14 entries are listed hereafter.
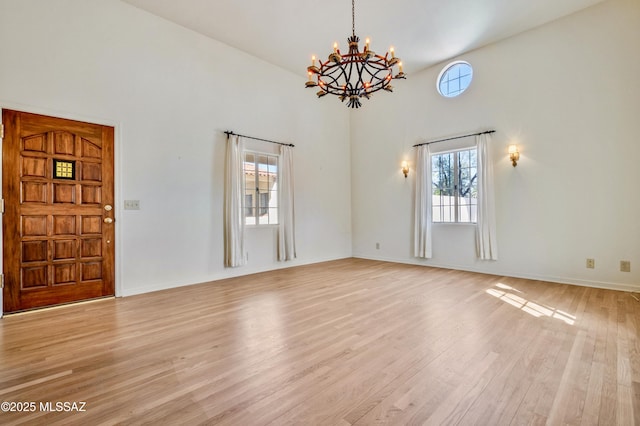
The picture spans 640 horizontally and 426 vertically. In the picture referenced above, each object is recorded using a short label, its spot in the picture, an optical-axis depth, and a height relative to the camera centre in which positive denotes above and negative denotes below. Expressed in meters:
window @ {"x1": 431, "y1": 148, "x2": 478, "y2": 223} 5.37 +0.53
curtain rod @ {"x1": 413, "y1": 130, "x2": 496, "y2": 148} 5.10 +1.42
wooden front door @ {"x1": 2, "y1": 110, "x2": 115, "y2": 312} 3.28 +0.09
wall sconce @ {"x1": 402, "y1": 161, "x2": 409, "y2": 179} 6.20 +0.97
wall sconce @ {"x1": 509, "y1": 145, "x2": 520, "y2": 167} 4.82 +0.96
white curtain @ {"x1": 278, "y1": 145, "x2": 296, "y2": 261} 5.73 +0.09
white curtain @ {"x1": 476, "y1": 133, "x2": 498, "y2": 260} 5.06 +0.17
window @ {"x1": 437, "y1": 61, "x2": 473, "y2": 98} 5.50 +2.58
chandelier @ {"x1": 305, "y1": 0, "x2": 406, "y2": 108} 2.91 +1.53
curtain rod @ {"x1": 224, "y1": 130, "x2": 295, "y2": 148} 5.01 +1.42
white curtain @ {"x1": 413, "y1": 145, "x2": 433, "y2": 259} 5.81 +0.21
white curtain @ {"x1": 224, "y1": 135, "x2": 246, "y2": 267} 4.92 +0.15
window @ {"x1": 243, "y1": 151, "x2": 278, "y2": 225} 5.39 +0.52
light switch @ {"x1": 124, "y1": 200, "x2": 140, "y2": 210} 4.03 +0.18
